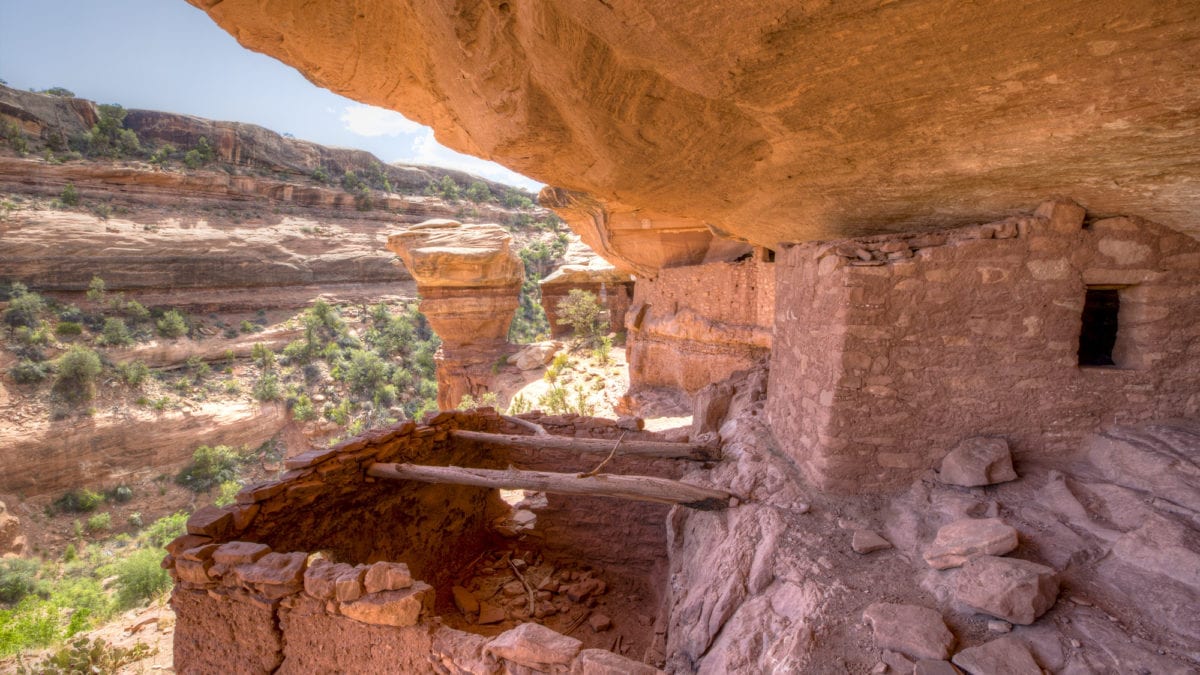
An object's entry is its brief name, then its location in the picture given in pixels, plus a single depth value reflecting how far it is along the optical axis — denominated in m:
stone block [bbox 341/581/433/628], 2.37
